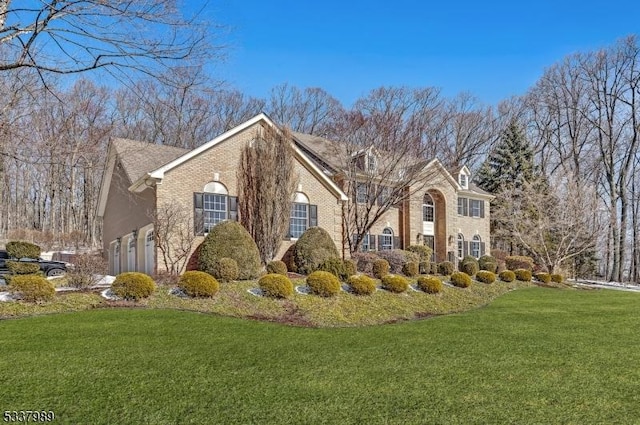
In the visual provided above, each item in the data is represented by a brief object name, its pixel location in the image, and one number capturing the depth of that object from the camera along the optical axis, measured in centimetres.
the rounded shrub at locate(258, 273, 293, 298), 1232
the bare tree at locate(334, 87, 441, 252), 2175
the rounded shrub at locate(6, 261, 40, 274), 1516
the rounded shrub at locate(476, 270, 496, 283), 1912
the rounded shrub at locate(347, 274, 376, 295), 1372
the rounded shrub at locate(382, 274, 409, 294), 1468
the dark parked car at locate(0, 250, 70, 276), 1617
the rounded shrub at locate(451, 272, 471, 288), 1730
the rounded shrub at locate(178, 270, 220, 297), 1159
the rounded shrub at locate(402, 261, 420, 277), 1864
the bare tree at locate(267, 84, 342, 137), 3988
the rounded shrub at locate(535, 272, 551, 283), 2267
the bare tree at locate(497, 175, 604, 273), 2648
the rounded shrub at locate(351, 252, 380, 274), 2012
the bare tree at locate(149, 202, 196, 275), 1558
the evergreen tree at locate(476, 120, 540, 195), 3544
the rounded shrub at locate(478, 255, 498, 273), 2477
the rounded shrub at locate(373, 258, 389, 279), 1748
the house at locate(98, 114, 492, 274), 1659
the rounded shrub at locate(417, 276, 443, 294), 1556
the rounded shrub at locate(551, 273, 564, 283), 2336
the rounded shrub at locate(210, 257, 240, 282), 1341
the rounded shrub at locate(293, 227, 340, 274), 1719
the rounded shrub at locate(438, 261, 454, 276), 2014
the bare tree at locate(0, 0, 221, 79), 605
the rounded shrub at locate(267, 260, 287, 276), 1566
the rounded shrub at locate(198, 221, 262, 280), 1472
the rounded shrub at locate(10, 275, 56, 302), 1020
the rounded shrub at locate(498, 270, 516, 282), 2056
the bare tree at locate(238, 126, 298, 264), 1730
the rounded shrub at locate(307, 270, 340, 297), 1302
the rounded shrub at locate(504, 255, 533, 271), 2739
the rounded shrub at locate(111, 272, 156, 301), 1114
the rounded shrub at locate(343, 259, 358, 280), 1548
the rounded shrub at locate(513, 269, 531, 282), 2178
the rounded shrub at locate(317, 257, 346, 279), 1543
